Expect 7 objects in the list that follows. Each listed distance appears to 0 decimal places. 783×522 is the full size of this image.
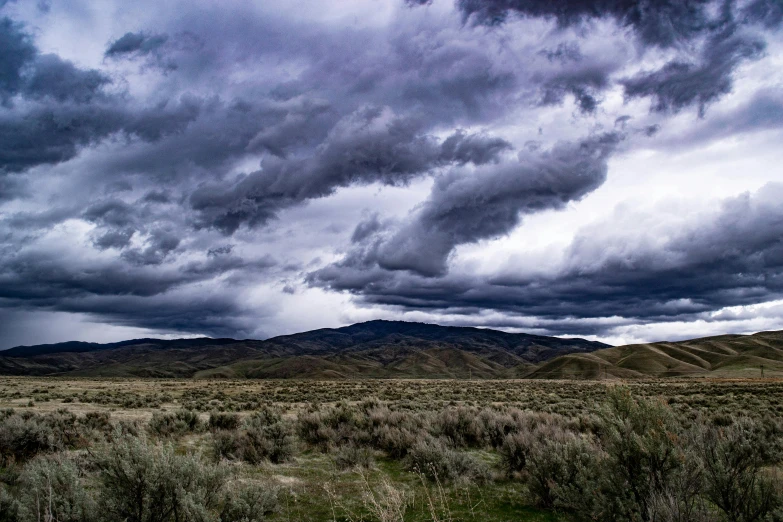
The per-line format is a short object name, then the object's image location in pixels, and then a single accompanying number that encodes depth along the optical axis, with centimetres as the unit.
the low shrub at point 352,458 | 1240
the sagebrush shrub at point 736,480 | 652
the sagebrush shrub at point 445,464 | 1077
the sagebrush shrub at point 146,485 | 613
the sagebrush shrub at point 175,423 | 1661
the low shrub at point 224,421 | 1773
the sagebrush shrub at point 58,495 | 612
